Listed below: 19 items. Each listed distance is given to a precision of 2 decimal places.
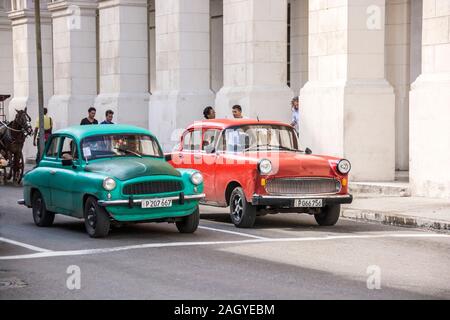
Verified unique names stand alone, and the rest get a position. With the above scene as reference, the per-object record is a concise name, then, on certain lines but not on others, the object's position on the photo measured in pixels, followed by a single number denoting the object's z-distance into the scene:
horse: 28.38
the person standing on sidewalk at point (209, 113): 22.02
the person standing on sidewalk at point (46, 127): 32.09
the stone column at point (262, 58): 27.27
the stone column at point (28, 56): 41.50
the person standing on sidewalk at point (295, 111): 25.81
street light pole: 30.70
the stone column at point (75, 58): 38.03
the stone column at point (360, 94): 23.22
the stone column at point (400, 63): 26.88
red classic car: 16.53
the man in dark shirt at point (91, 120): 27.03
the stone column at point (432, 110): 20.59
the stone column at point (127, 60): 34.75
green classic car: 15.16
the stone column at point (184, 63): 31.05
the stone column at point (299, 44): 30.58
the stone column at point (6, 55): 46.53
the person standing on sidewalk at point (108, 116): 26.12
